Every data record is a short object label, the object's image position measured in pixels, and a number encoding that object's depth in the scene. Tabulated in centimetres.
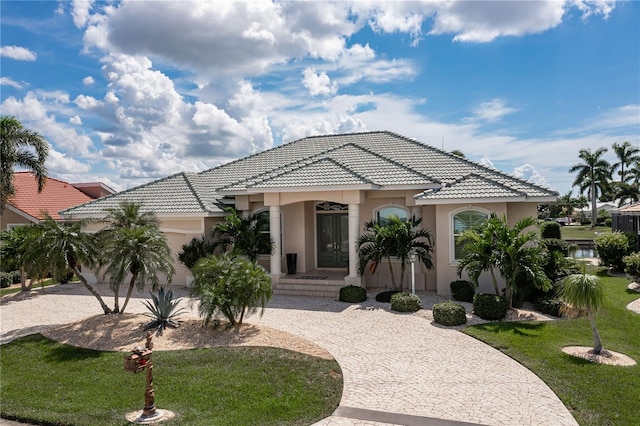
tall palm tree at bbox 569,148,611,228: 5856
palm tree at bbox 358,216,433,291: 1558
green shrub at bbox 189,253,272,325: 1141
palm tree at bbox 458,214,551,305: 1301
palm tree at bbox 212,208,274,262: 1830
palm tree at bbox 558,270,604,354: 969
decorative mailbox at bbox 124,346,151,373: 712
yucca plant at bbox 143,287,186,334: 1216
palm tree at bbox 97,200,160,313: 1235
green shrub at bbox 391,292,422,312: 1409
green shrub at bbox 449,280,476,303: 1502
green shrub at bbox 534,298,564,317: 1340
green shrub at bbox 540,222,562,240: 2909
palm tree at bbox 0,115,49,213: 2038
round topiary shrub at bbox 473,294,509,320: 1284
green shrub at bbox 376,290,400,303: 1560
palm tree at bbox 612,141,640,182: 6241
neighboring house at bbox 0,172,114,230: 2623
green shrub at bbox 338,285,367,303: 1562
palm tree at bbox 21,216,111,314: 1245
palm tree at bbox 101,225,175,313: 1229
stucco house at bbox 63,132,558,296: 1625
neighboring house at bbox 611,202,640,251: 2428
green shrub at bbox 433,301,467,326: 1246
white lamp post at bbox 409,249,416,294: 1484
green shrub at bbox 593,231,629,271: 2159
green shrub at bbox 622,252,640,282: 1777
